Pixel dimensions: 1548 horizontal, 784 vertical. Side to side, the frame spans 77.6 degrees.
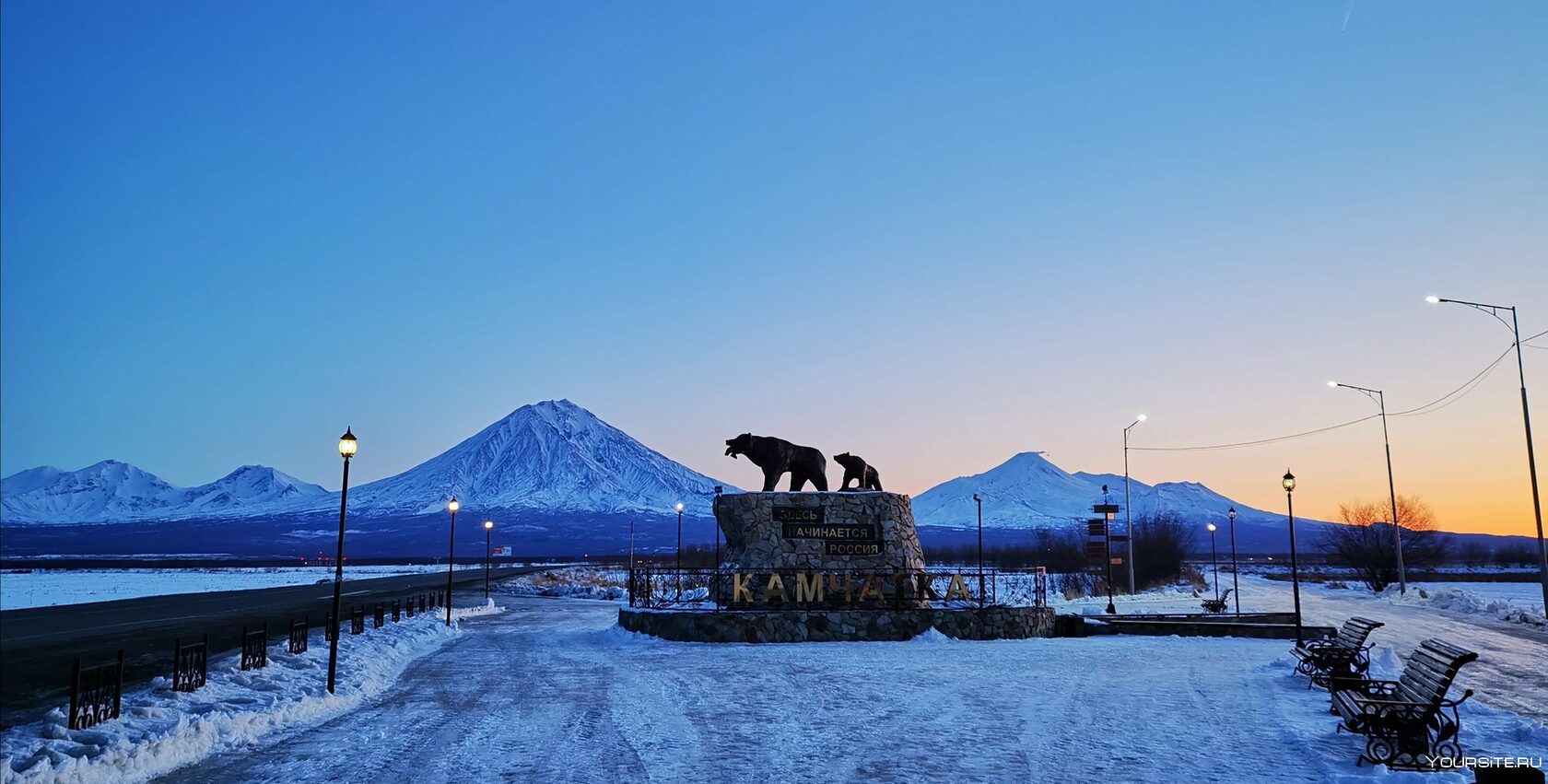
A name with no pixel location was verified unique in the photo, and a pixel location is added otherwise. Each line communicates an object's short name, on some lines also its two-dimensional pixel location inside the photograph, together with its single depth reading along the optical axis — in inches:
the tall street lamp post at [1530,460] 1037.8
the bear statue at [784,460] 1147.9
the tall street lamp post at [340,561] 576.6
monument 961.5
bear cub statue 1158.3
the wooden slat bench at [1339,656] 572.4
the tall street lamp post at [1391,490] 1641.7
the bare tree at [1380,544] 2172.7
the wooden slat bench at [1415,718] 367.6
